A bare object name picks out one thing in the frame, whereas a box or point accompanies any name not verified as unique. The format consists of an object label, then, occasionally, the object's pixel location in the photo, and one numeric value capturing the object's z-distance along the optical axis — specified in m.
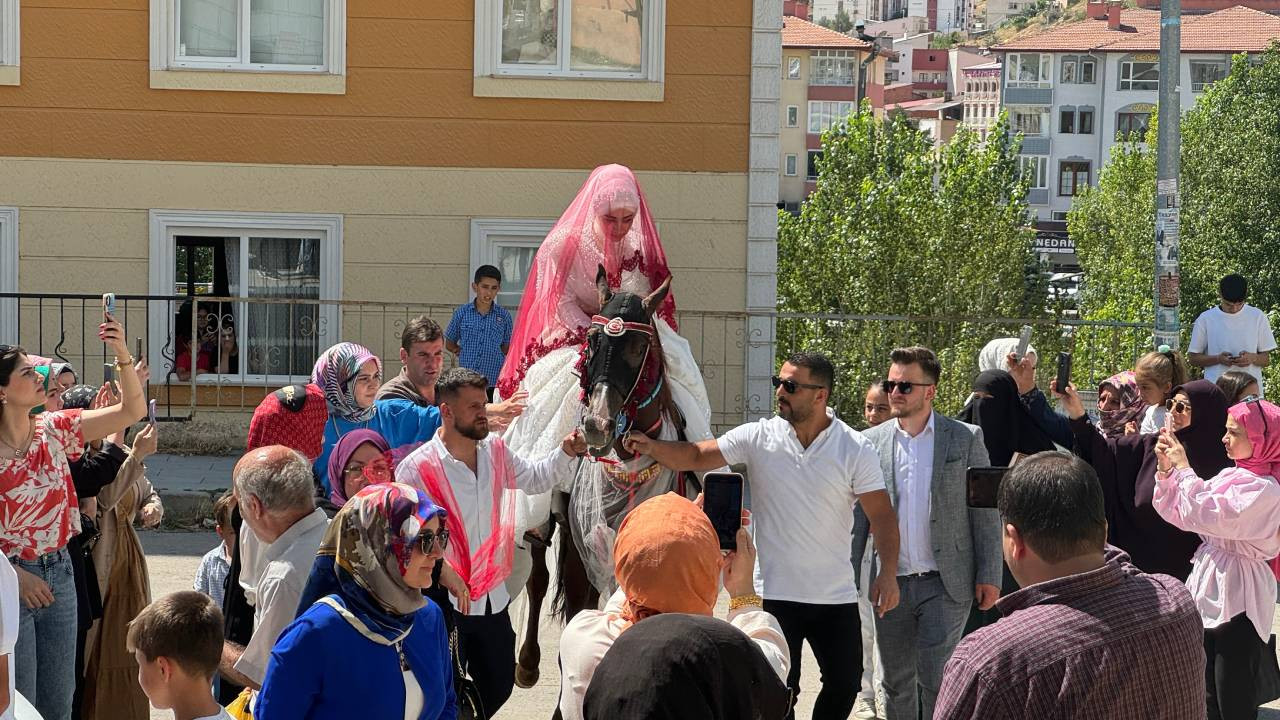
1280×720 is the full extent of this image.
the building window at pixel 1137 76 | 112.25
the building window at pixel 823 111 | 133.62
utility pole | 11.58
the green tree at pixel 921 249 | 50.44
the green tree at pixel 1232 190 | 57.91
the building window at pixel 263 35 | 14.24
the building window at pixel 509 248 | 14.46
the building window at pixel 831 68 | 131.62
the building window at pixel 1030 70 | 120.38
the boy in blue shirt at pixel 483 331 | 12.47
